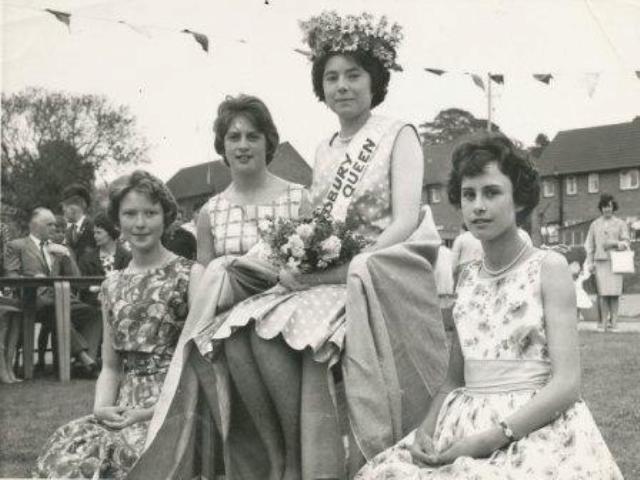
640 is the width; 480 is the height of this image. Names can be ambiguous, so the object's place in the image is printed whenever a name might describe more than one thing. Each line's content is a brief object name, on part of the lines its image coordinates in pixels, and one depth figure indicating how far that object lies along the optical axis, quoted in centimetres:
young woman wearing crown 334
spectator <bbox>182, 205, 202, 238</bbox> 697
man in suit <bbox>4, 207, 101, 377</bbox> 933
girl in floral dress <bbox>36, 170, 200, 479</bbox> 373
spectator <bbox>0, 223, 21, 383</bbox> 862
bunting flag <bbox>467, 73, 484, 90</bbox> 626
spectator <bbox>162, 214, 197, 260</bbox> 668
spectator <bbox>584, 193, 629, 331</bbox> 1232
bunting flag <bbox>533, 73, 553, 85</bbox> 607
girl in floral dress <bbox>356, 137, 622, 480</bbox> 288
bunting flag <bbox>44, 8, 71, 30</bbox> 519
